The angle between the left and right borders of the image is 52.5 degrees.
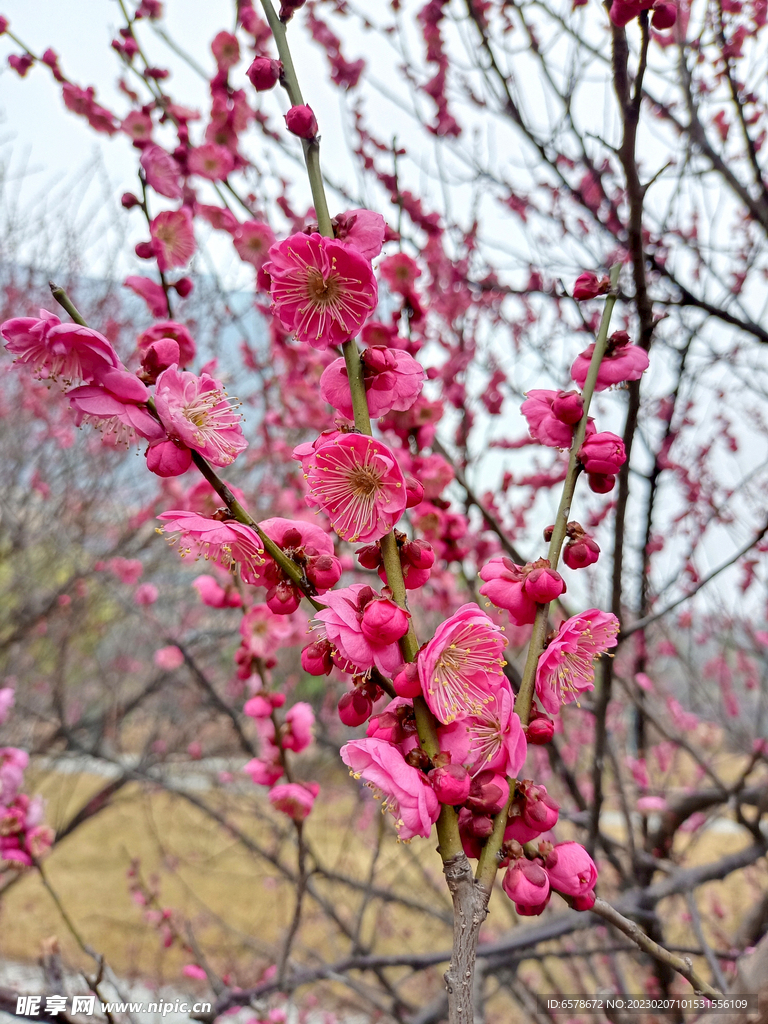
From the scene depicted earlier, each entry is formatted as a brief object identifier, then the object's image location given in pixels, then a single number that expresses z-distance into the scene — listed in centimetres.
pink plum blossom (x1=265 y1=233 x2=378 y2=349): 18
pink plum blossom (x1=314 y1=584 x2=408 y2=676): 15
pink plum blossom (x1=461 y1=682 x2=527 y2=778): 16
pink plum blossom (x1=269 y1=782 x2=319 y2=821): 27
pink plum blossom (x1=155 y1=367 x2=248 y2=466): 16
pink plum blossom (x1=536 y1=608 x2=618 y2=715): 17
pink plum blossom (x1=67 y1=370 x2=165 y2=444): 16
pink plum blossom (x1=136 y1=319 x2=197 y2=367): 22
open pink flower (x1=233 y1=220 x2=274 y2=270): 33
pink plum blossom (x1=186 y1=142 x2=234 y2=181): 33
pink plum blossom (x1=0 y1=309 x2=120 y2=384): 15
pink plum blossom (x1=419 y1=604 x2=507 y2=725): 15
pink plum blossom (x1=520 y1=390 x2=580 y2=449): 20
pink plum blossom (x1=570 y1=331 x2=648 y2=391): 20
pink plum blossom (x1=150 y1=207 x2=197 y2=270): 28
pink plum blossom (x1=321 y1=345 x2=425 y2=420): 17
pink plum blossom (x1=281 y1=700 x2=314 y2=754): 29
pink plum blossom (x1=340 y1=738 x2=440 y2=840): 14
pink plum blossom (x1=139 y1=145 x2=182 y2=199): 31
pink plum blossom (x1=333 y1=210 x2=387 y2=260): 18
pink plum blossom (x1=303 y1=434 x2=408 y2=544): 17
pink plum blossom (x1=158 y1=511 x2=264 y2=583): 16
